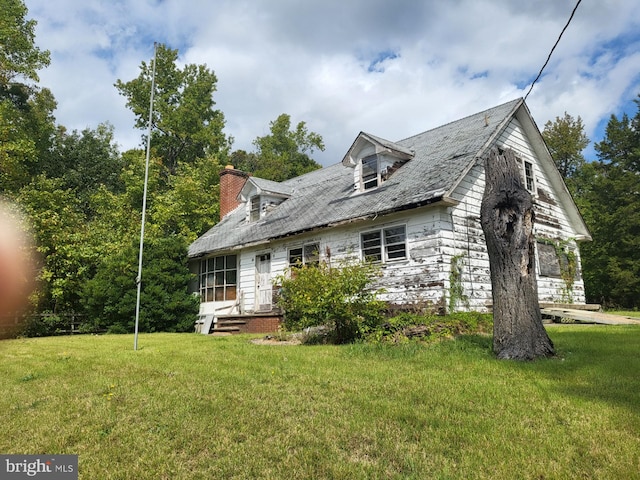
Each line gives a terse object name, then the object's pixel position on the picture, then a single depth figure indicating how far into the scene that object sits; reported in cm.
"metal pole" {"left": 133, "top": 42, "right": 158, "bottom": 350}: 917
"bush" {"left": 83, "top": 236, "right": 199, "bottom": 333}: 1680
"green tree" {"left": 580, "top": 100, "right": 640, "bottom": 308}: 2748
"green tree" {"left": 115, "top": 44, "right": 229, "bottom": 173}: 3547
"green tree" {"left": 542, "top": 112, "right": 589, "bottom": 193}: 3703
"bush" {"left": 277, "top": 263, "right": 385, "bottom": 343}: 941
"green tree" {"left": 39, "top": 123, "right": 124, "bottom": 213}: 3250
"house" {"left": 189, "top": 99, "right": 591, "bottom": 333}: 1201
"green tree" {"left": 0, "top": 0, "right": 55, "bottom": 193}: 2073
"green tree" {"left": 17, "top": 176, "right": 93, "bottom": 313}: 1677
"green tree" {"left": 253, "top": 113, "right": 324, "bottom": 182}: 4334
